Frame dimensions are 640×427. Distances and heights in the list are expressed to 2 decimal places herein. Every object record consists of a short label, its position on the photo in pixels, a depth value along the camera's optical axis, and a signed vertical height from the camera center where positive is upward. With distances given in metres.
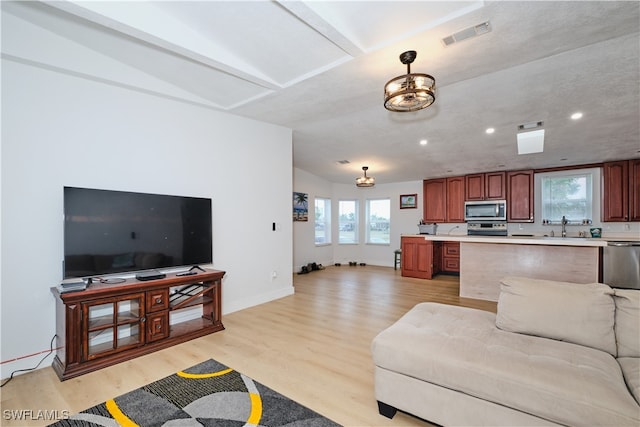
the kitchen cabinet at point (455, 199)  7.31 +0.43
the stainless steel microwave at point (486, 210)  6.76 +0.14
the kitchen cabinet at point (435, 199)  7.57 +0.44
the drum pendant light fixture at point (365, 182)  6.20 +0.73
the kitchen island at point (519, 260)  4.07 -0.68
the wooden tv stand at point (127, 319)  2.40 -0.98
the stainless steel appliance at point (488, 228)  6.75 -0.29
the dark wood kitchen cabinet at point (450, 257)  7.14 -1.03
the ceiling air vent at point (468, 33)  2.21 +1.45
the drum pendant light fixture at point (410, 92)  2.25 +0.97
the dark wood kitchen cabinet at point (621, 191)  5.60 +0.49
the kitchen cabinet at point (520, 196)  6.55 +0.45
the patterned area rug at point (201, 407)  1.85 -1.31
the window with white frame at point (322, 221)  8.27 -0.15
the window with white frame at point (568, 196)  6.18 +0.44
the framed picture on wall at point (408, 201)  8.10 +0.42
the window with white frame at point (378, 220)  8.62 -0.13
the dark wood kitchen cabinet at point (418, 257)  6.63 -0.97
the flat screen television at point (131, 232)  2.63 -0.16
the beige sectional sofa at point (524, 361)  1.38 -0.81
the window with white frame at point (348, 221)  8.87 -0.16
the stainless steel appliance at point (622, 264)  4.86 -0.83
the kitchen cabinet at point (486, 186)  6.83 +0.72
